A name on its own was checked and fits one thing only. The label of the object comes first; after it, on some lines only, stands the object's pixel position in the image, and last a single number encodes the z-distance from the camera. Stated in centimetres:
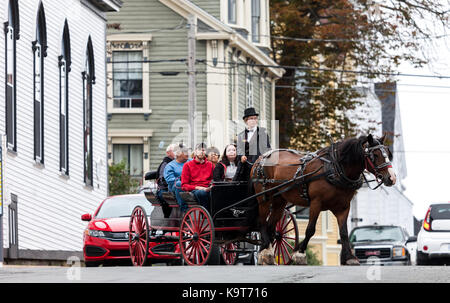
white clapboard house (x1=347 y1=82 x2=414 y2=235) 7801
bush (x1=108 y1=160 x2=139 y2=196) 3897
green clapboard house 4241
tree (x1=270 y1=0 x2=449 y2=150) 4891
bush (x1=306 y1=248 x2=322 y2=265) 4394
